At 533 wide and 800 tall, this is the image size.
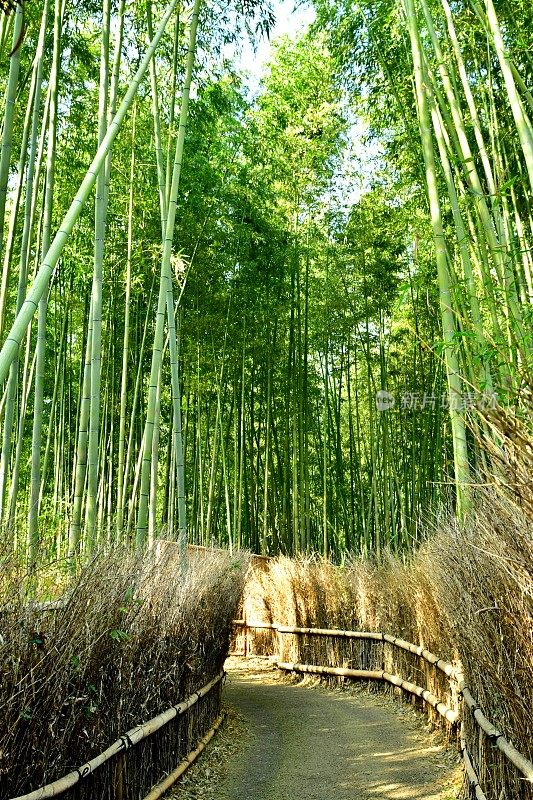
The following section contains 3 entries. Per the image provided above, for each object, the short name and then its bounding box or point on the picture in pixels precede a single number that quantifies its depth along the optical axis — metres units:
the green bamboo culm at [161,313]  4.78
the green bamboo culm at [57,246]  2.37
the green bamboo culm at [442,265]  4.04
